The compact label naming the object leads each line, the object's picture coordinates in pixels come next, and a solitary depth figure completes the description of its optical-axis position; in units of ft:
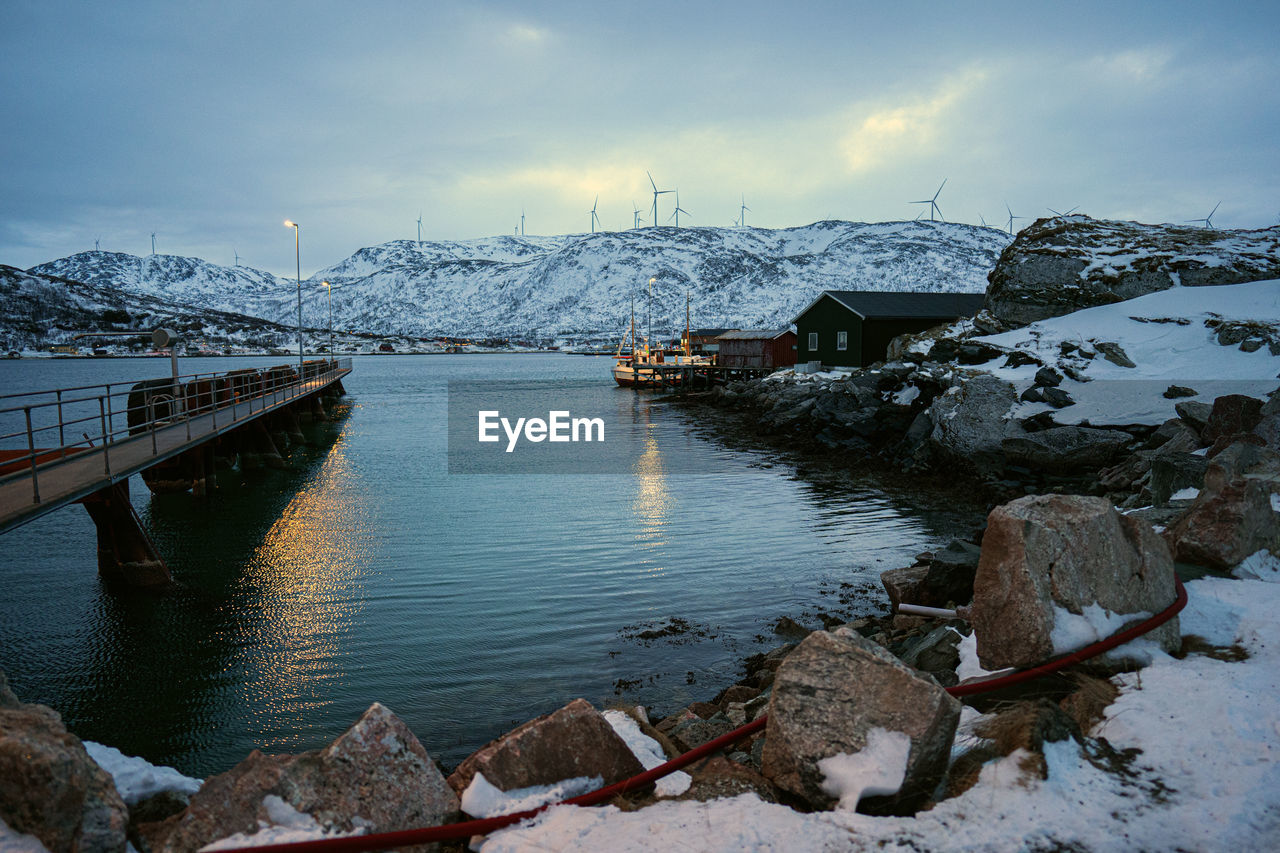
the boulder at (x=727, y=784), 13.92
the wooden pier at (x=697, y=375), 224.12
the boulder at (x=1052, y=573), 16.25
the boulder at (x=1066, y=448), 63.93
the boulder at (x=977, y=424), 74.13
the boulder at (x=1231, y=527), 21.12
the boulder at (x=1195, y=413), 52.23
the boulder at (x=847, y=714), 13.08
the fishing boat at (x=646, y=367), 252.21
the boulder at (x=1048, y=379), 77.87
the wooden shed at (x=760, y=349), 217.97
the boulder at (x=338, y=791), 12.56
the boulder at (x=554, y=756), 14.65
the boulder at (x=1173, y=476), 35.76
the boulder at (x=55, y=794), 11.06
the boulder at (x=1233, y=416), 42.88
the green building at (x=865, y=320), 160.04
